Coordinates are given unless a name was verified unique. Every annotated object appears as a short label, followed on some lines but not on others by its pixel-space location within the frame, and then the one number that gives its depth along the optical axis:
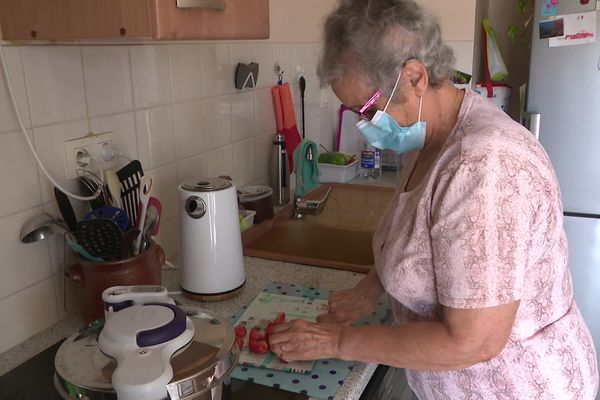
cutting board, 1.03
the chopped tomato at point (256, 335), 1.06
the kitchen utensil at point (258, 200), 1.74
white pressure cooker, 0.73
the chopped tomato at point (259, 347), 1.04
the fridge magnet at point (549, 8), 2.34
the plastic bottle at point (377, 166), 2.32
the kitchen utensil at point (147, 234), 1.16
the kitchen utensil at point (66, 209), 1.12
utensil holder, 1.07
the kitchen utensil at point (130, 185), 1.24
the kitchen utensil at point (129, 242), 1.10
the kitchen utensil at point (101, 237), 1.07
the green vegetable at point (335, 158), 2.25
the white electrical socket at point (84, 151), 1.17
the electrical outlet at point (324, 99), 2.42
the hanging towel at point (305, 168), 1.89
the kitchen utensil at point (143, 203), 1.14
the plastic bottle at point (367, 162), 2.30
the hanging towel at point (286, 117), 2.00
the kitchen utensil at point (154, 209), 1.20
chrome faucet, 1.88
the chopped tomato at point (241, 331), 1.08
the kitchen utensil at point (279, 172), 1.96
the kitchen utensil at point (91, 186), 1.20
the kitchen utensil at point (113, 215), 1.12
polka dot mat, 0.96
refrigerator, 2.31
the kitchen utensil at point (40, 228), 1.08
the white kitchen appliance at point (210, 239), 1.19
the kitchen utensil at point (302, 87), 2.17
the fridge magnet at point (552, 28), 2.33
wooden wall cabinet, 0.91
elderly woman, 0.80
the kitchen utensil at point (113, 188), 1.18
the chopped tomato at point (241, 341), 1.06
